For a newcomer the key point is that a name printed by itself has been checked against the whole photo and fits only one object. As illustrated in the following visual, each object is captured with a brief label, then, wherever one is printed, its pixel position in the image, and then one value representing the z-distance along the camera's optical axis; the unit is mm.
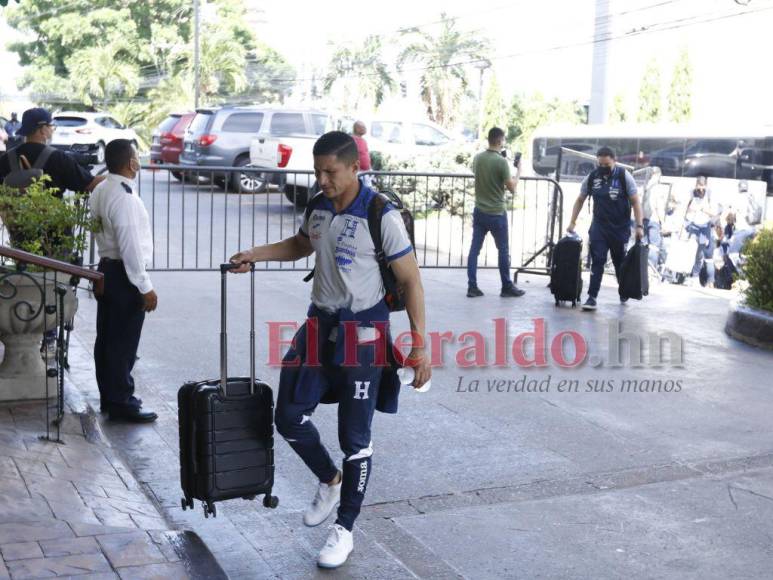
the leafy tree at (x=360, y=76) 58781
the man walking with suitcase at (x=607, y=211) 11023
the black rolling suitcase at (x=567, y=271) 11141
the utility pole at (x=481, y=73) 51656
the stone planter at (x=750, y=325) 9594
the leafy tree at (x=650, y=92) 47406
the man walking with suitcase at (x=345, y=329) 4371
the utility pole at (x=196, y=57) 45125
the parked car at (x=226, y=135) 25391
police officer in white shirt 6215
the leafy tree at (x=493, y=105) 57375
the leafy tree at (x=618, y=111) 51312
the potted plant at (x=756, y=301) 9656
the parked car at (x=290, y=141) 19906
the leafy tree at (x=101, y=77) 52875
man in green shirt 11695
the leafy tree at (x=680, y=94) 46188
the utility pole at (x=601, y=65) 37156
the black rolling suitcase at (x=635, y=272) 11000
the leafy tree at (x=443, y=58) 55188
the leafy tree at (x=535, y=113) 62875
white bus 28312
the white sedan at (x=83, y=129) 38031
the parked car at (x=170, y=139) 29266
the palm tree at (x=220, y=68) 52938
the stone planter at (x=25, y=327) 6371
